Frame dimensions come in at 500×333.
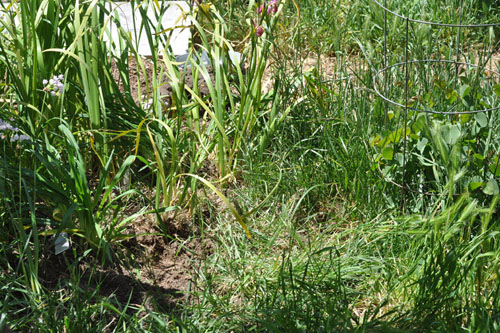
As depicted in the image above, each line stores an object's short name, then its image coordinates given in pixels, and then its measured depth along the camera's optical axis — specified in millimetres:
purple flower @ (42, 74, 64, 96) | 2355
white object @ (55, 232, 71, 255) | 2236
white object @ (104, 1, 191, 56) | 4070
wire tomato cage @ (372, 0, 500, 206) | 2447
